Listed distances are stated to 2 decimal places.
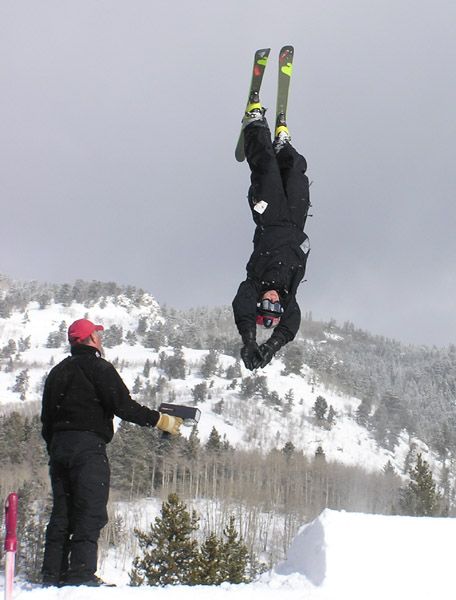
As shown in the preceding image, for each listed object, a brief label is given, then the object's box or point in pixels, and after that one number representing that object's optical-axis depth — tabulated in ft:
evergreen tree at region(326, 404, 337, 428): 517.55
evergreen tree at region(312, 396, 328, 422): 522.06
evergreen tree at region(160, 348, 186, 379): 581.53
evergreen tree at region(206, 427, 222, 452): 294.37
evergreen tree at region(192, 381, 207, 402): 511.40
